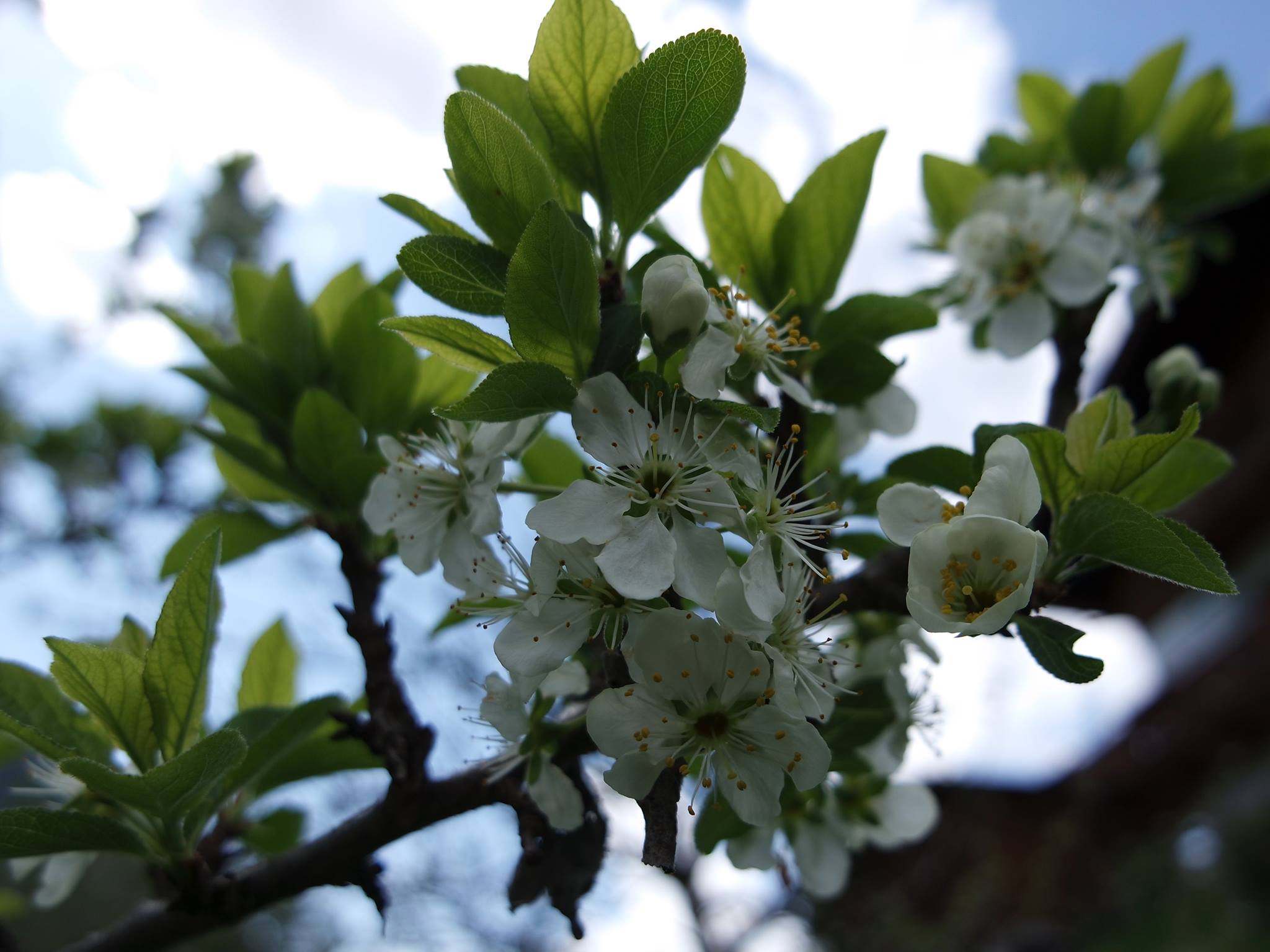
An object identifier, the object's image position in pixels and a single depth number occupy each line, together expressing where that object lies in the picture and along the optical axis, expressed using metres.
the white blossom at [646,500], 0.11
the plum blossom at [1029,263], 0.19
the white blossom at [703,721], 0.11
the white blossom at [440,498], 0.13
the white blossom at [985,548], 0.11
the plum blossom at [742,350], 0.12
